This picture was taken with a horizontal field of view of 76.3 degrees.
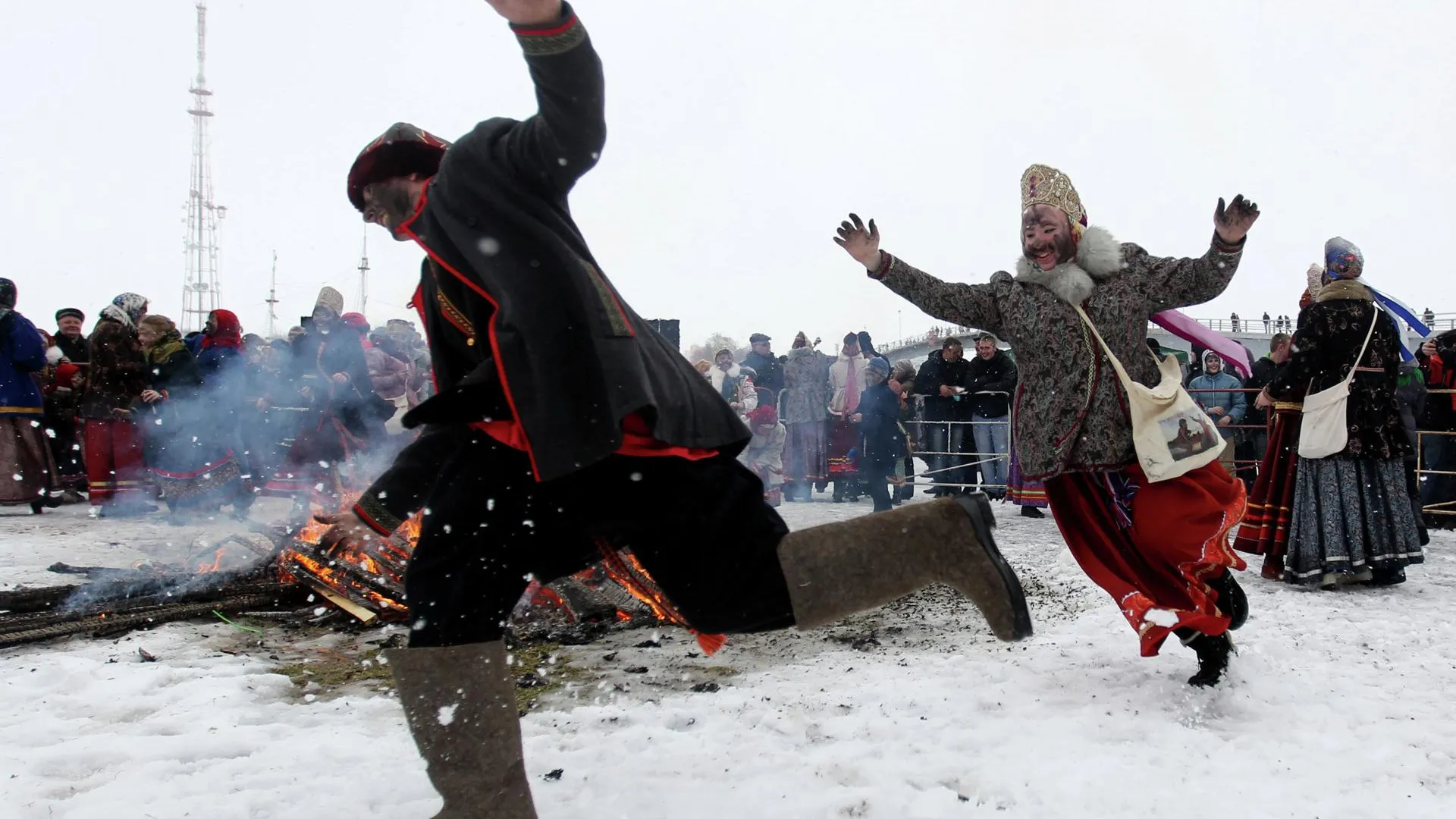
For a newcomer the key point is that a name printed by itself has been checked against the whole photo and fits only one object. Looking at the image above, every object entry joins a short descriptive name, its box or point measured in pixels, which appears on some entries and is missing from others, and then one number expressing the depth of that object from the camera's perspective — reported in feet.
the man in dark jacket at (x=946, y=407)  33.71
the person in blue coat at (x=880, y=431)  33.81
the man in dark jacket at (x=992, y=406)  32.19
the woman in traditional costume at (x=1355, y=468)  17.16
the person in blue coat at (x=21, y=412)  27.81
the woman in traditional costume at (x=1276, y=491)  18.16
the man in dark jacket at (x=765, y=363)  39.86
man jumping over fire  6.28
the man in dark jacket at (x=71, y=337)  31.78
